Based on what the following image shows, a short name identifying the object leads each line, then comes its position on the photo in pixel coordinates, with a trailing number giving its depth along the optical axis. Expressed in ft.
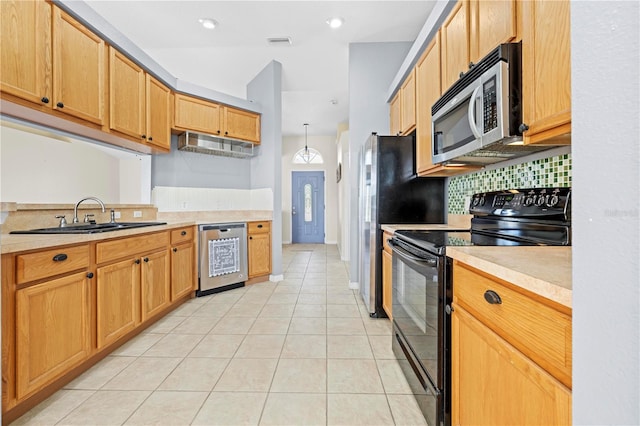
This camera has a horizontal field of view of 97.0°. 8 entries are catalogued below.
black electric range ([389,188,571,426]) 3.92
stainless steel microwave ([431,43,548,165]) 4.01
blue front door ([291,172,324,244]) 25.48
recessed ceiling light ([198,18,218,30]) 9.83
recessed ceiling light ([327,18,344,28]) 9.93
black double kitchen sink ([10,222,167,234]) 6.02
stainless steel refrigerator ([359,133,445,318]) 8.39
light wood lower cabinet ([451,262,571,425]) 2.17
